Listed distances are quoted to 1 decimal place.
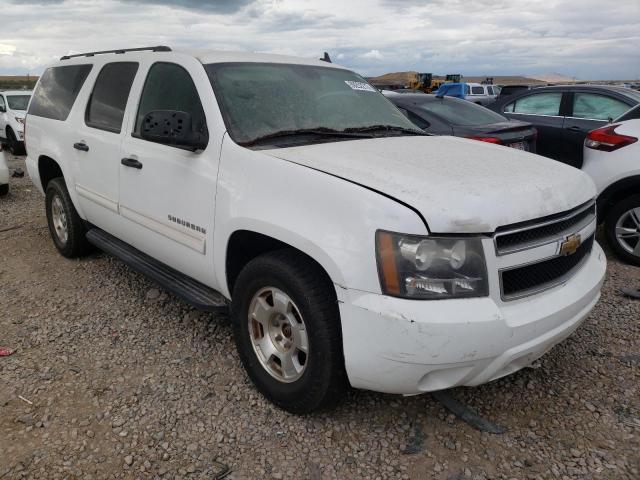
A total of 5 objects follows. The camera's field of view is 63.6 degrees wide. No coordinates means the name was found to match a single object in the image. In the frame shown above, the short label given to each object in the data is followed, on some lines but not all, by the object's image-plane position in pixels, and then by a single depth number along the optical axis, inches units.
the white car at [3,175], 315.9
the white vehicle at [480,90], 1078.9
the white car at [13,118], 506.9
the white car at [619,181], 187.9
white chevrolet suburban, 83.4
